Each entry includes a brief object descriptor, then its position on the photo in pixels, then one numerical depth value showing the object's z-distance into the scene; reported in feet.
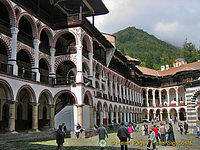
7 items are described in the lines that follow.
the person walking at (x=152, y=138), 39.60
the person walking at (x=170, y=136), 48.69
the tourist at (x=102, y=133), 35.94
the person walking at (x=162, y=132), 50.75
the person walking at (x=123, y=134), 34.19
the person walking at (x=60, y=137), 36.11
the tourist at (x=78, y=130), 70.16
